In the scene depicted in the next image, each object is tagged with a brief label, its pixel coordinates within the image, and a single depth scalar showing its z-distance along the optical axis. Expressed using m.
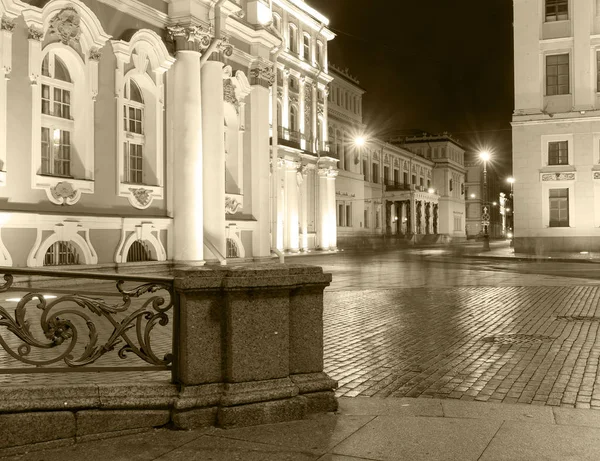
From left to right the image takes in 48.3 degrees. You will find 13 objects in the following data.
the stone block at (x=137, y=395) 4.99
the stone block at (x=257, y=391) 5.09
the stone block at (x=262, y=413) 5.06
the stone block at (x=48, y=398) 4.68
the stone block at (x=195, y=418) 5.05
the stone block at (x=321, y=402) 5.44
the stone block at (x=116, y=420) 4.87
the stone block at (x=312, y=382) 5.43
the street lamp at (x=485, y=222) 47.29
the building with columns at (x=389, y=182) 62.00
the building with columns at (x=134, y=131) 18.28
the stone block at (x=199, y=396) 5.04
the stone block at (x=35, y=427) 4.61
